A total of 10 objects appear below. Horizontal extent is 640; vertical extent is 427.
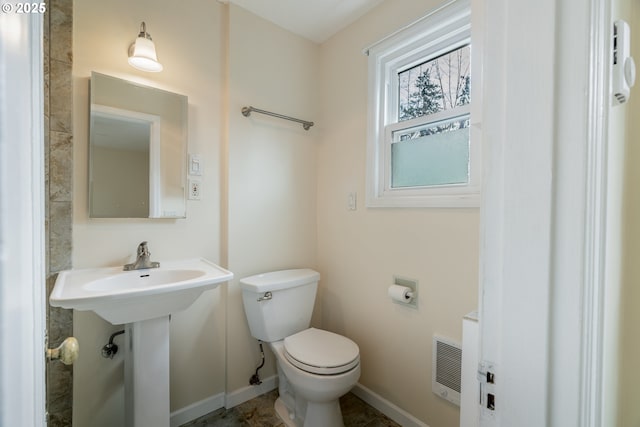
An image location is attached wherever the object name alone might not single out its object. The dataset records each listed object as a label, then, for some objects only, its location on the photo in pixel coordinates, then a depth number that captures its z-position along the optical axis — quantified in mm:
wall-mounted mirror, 1336
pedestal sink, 1103
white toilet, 1356
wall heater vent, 1347
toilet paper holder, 1509
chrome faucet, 1362
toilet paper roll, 1505
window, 1395
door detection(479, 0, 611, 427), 363
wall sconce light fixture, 1336
